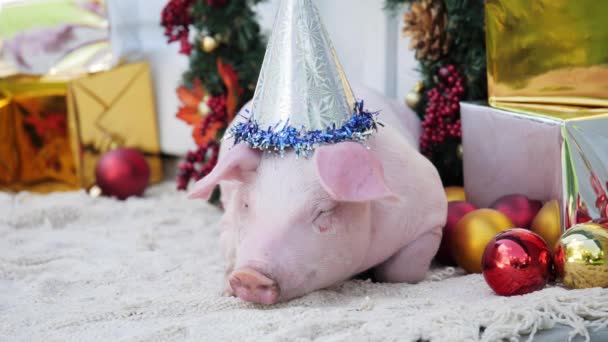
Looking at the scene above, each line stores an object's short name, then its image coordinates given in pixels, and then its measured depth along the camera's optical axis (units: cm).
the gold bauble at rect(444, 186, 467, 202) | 215
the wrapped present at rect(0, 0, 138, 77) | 306
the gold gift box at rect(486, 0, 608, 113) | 177
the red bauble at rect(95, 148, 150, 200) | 279
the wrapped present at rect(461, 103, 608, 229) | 167
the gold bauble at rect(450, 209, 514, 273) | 177
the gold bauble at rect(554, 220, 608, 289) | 145
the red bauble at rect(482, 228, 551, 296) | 150
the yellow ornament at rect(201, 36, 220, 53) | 260
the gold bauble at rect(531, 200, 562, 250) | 175
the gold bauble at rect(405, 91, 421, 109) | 238
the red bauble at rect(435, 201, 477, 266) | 189
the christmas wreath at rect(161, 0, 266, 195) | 258
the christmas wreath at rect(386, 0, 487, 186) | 219
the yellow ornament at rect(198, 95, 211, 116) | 265
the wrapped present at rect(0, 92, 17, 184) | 300
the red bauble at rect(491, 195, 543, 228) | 187
